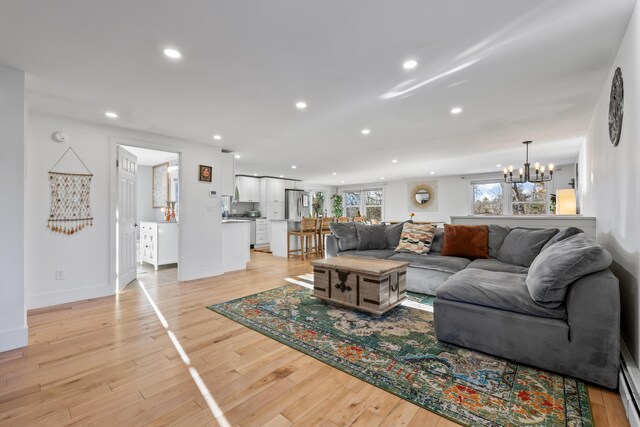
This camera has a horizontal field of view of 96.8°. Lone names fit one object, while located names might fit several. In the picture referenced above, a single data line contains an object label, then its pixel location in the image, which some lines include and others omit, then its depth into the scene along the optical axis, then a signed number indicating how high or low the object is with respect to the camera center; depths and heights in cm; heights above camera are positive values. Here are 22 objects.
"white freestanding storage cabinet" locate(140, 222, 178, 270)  525 -53
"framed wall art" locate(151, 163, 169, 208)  618 +67
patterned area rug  149 -103
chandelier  466 +63
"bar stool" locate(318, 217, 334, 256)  695 -41
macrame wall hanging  332 +17
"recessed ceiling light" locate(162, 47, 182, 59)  206 +119
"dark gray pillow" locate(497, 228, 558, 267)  306 -36
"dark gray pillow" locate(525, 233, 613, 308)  171 -35
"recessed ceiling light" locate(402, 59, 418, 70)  222 +119
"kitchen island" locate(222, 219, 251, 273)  508 -56
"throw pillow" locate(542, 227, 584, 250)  268 -20
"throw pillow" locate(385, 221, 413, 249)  449 -35
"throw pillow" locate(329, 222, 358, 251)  439 -34
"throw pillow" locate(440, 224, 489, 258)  361 -36
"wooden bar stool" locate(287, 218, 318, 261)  640 -45
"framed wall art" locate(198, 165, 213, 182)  466 +68
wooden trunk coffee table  275 -72
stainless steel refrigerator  962 +34
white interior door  391 -4
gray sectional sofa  166 -66
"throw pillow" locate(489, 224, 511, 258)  355 -32
